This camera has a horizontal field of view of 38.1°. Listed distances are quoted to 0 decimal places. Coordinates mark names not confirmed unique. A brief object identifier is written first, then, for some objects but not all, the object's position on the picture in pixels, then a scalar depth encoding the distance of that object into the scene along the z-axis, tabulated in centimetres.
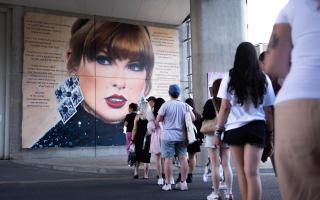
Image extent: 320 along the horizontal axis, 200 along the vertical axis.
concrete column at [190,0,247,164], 1395
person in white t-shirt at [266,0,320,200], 176
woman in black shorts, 439
